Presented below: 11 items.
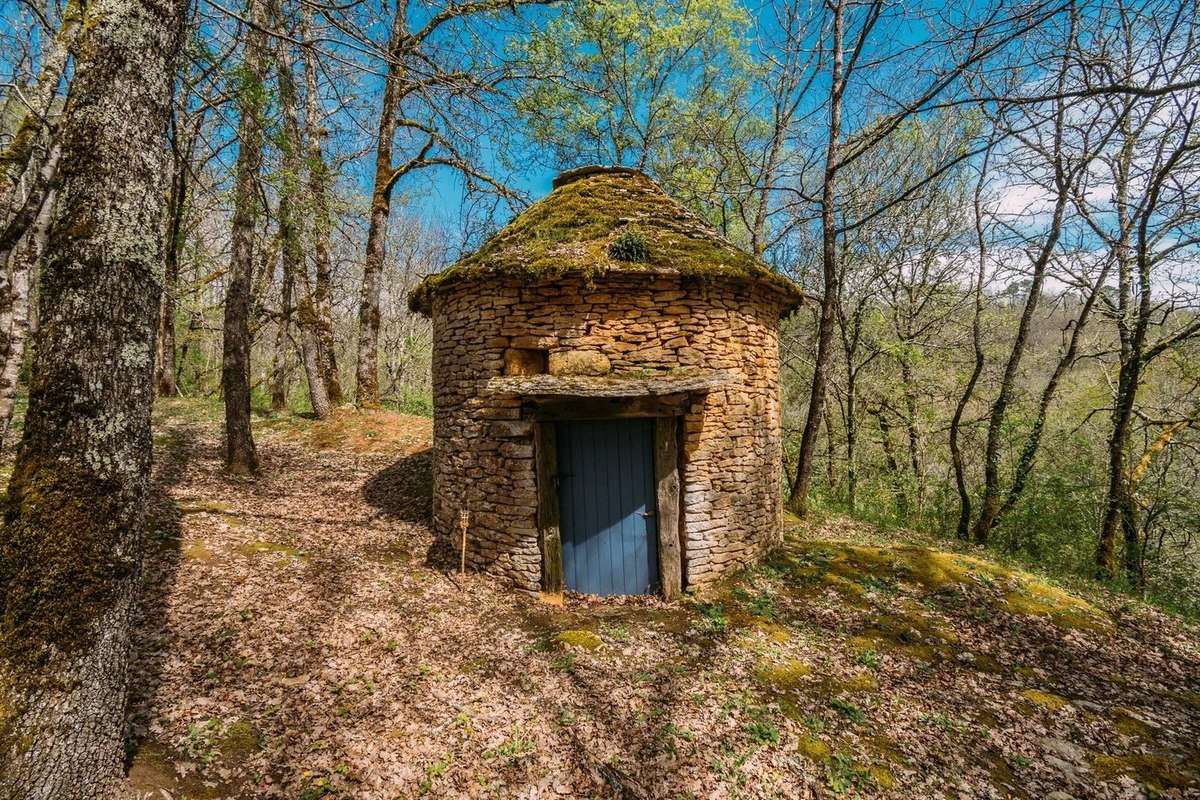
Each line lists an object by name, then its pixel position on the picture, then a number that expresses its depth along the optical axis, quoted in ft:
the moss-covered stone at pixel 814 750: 10.29
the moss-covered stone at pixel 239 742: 9.14
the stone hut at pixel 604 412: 16.58
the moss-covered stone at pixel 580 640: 13.77
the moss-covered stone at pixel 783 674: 12.51
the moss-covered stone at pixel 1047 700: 11.85
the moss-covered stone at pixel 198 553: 14.87
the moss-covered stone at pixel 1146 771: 9.70
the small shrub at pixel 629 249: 16.65
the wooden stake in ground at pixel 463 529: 17.44
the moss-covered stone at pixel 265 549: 16.11
